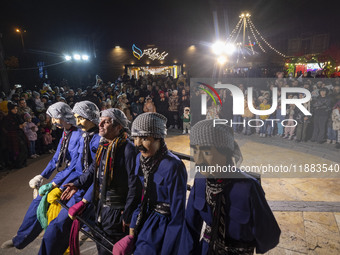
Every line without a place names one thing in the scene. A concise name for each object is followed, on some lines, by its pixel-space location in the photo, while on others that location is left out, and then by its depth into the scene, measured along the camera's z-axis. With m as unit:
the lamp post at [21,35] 19.78
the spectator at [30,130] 7.08
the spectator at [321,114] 7.66
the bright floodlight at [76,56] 21.56
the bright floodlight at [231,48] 20.91
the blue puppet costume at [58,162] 3.06
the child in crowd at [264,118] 9.21
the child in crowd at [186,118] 10.12
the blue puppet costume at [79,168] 2.61
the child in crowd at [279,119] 9.15
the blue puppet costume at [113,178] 2.46
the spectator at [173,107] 11.27
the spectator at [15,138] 6.50
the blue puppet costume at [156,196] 1.90
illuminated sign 22.93
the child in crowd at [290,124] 8.62
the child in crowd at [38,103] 8.55
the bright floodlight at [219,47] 15.86
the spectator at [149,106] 9.61
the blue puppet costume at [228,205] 1.55
